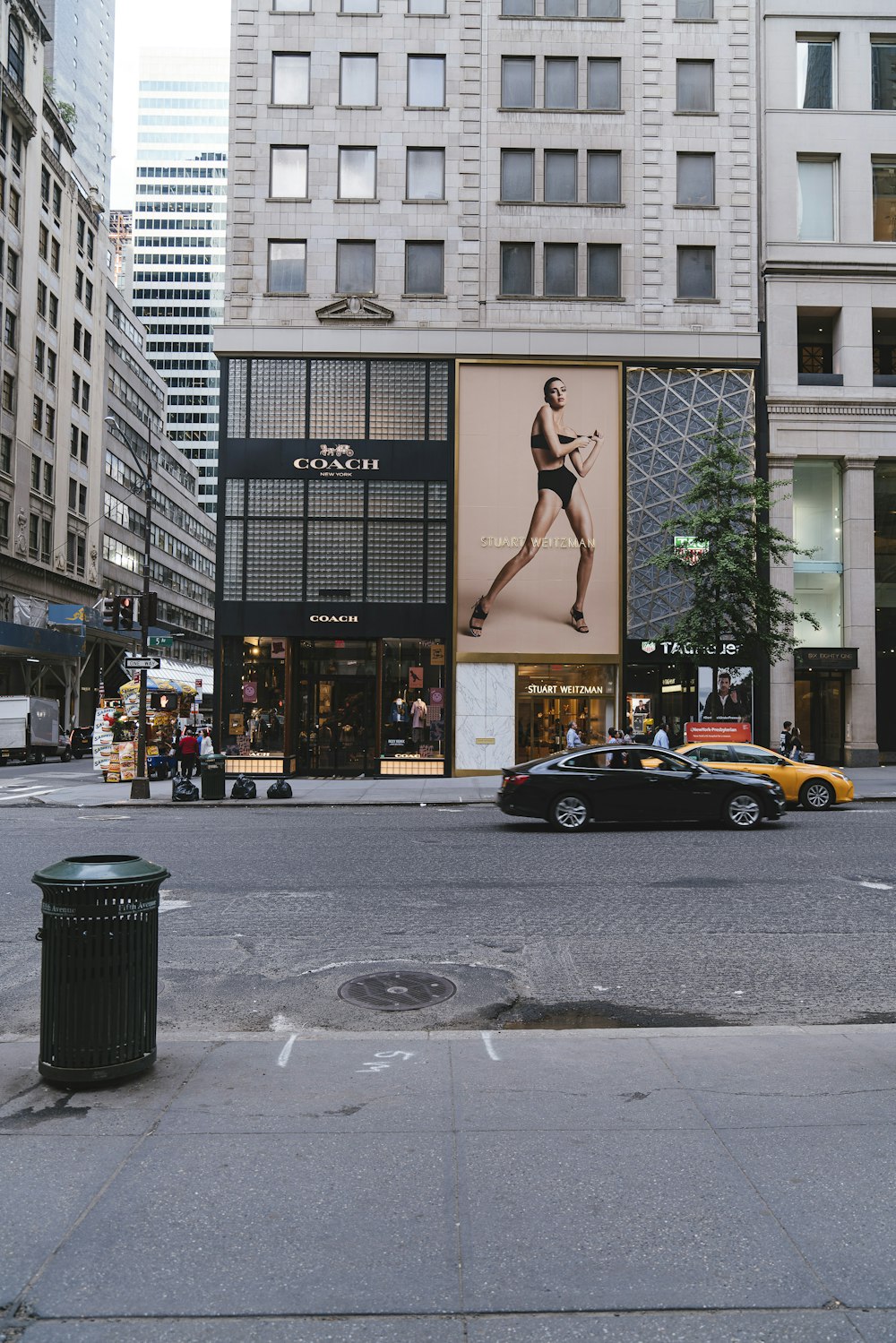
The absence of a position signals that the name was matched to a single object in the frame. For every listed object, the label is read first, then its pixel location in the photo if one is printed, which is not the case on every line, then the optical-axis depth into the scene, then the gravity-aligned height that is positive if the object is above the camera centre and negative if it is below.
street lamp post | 21.94 -0.98
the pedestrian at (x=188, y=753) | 27.02 -1.20
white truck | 37.12 -0.77
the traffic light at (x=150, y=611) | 22.56 +2.41
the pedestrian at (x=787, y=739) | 25.59 -0.60
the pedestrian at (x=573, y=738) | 25.26 -0.62
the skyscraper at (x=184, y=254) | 152.75 +75.93
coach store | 27.91 +4.31
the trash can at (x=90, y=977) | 4.81 -1.38
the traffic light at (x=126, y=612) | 22.36 +2.35
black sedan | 15.88 -1.33
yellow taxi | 19.50 -1.16
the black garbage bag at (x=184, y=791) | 21.92 -1.86
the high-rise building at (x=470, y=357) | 28.02 +10.80
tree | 23.69 +3.91
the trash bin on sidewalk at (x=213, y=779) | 22.41 -1.61
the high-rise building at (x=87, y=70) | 129.12 +91.85
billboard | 28.09 +6.12
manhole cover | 6.56 -2.00
